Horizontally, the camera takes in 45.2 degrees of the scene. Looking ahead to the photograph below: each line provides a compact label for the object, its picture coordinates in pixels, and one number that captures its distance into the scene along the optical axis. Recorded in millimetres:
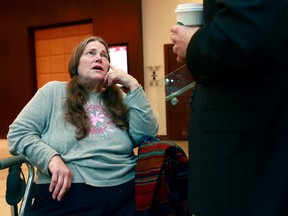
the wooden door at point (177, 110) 5236
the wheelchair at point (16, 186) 1354
